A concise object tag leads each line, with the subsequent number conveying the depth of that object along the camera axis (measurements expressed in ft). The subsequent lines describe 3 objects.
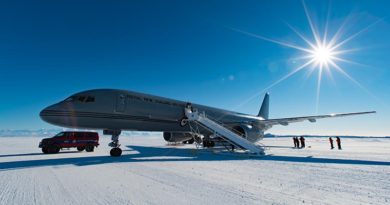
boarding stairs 52.54
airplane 43.60
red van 61.98
